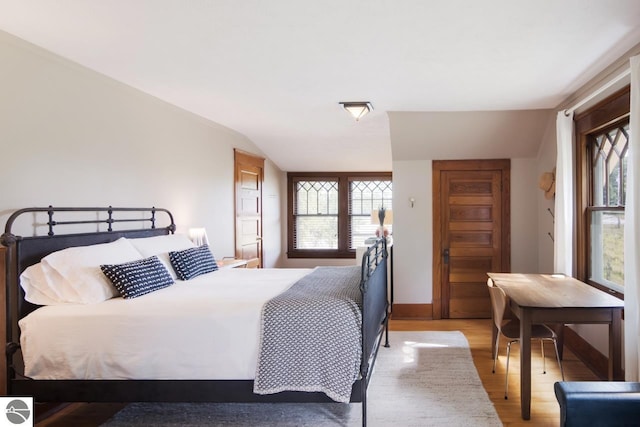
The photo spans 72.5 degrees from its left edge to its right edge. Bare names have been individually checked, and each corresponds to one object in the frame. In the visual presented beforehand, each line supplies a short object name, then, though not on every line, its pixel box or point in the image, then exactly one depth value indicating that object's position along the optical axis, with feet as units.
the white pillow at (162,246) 11.27
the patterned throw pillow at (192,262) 11.39
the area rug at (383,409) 9.04
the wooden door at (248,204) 18.84
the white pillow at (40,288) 8.70
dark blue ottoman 5.73
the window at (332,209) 24.89
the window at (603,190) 10.91
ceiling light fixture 13.65
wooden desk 8.89
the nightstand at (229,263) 14.69
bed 7.97
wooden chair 10.04
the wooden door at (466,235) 17.25
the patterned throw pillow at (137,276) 9.05
